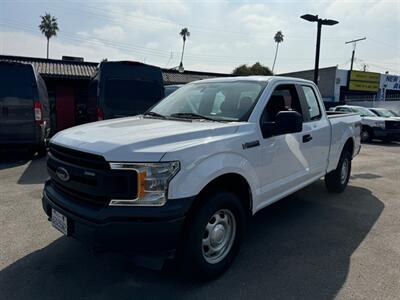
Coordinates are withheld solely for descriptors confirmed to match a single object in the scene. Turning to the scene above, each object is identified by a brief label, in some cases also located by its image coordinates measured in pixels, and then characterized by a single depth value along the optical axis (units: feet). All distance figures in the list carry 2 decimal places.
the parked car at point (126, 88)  27.99
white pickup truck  8.52
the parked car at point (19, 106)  26.53
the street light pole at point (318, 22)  47.73
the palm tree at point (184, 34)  230.03
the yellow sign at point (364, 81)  106.72
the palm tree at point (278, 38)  226.17
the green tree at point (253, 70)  154.30
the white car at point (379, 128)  48.91
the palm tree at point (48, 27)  207.62
